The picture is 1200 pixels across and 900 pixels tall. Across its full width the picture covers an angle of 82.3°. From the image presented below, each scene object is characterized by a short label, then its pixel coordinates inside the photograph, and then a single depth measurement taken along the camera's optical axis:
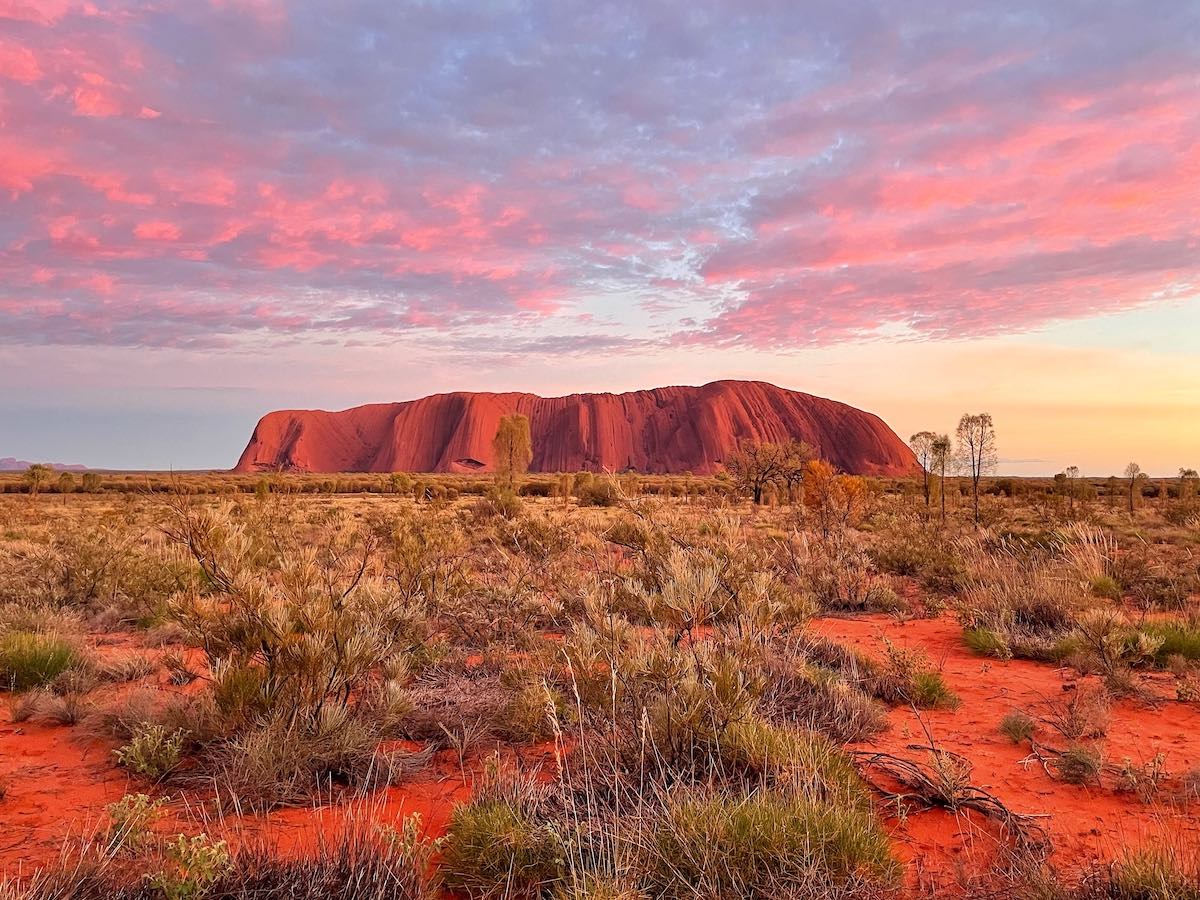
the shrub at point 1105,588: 9.62
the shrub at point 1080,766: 4.05
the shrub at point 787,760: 3.32
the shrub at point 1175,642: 6.83
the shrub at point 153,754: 3.90
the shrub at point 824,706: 4.61
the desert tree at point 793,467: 37.72
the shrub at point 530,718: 4.59
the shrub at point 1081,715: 4.82
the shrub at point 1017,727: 4.77
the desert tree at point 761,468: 37.41
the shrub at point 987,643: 7.37
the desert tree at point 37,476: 42.86
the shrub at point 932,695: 5.62
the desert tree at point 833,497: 14.54
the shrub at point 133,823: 2.70
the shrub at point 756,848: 2.61
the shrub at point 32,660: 5.91
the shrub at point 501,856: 2.82
